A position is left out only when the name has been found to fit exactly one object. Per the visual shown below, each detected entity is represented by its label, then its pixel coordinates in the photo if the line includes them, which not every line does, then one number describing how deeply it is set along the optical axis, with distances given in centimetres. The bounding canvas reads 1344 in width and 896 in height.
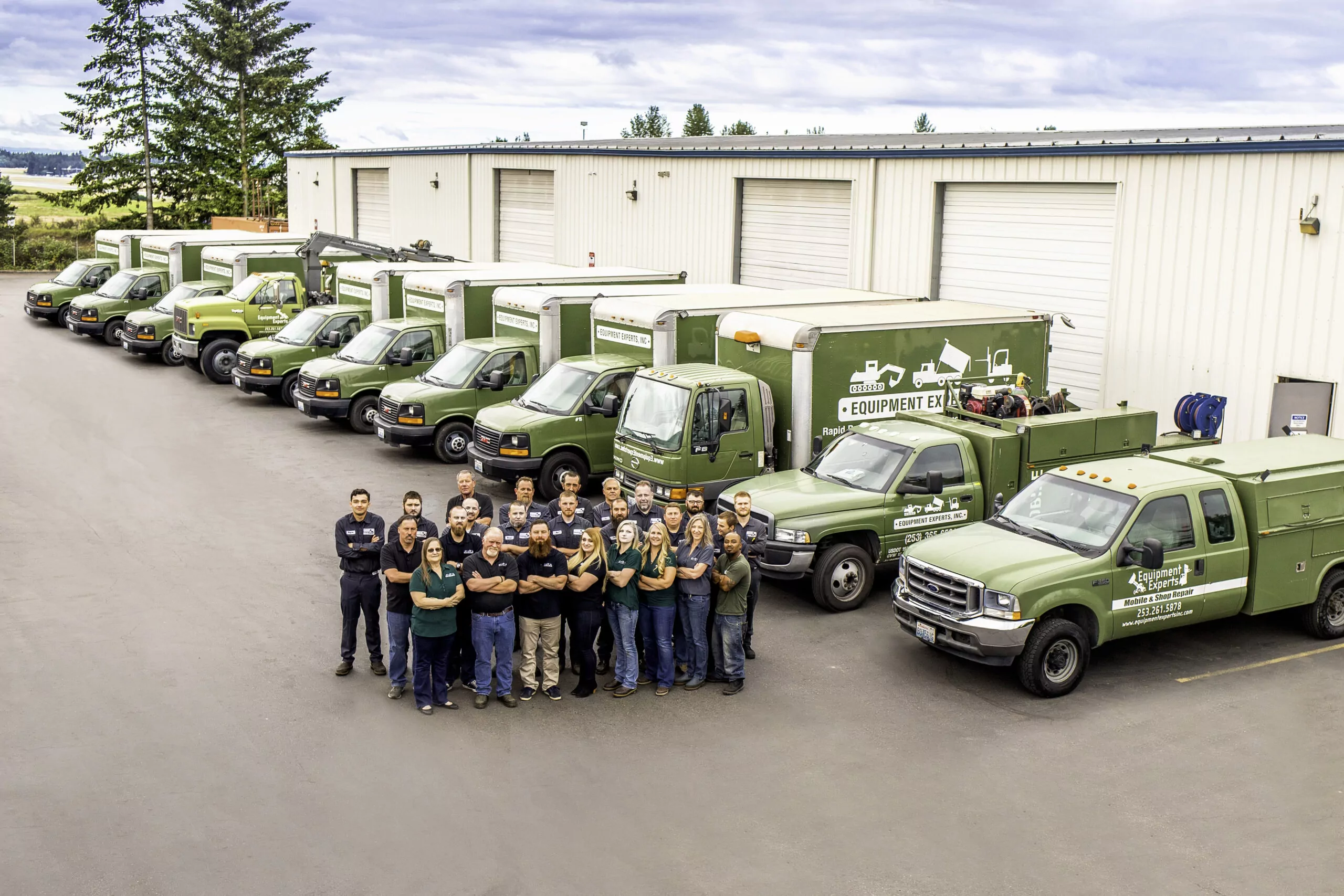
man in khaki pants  1036
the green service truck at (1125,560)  1077
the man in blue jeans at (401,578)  1031
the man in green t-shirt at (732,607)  1077
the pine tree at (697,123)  11212
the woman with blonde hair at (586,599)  1052
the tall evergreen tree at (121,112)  6488
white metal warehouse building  1727
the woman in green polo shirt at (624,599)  1058
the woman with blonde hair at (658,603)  1062
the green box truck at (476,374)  2000
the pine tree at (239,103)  6681
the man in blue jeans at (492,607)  1015
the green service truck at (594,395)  1758
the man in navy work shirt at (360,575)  1069
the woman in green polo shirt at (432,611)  1005
